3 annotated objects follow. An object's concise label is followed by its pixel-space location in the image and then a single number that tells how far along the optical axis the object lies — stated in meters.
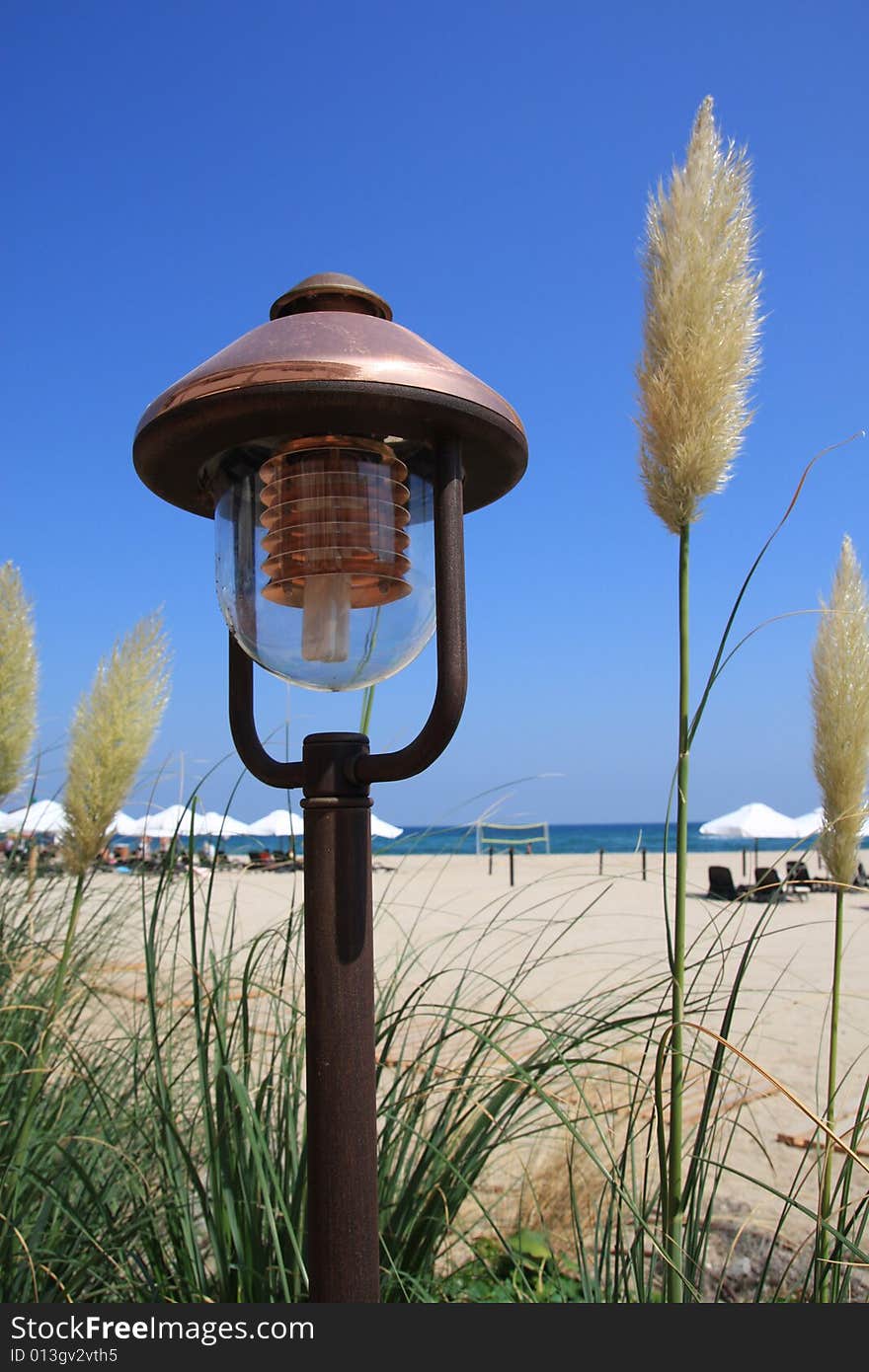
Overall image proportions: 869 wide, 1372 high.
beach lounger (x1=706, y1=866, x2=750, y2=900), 16.31
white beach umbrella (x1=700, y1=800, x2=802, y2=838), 23.12
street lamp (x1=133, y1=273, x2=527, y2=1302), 1.14
